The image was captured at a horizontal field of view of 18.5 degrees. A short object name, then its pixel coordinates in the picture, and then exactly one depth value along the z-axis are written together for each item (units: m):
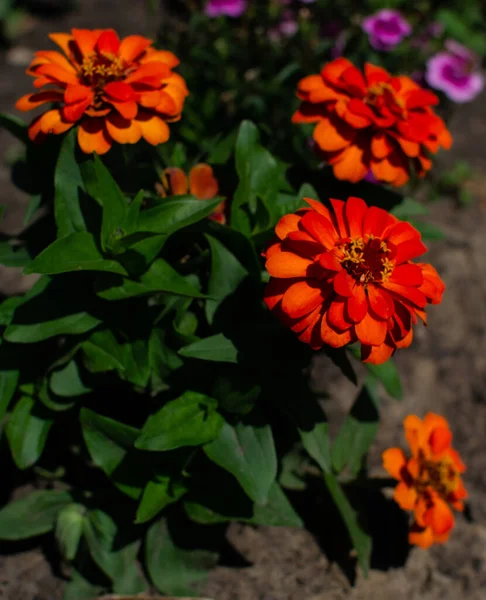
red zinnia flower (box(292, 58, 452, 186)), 0.65
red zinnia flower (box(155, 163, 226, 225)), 0.66
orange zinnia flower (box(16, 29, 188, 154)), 0.62
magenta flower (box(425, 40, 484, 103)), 0.96
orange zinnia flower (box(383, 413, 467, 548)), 0.68
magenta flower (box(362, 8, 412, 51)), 0.88
